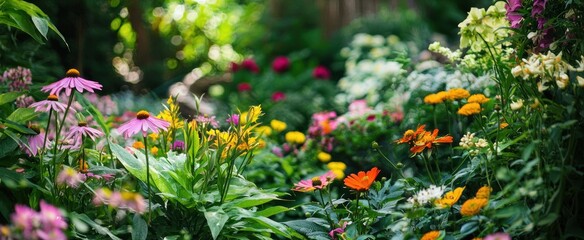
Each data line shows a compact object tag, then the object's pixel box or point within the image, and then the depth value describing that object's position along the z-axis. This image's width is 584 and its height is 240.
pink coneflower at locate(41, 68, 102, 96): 1.89
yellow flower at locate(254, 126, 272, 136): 3.58
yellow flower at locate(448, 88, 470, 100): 2.40
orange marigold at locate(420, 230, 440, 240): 1.72
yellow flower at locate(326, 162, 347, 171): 3.04
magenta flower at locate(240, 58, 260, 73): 6.85
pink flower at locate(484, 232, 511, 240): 1.37
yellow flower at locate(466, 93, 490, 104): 2.31
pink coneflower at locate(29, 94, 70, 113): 1.92
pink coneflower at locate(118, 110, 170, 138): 1.85
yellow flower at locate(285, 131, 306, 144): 3.43
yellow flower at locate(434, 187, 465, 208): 1.80
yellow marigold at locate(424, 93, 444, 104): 2.43
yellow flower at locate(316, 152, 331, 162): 3.26
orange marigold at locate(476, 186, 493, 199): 1.78
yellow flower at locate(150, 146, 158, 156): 2.63
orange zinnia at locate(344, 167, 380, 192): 1.99
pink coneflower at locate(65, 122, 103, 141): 2.04
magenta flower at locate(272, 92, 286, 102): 5.14
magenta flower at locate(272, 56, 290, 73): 6.91
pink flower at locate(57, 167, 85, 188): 1.76
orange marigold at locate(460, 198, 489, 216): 1.71
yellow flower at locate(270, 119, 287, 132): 3.55
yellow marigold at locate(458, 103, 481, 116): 2.25
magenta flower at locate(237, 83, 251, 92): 5.68
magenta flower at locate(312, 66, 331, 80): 6.46
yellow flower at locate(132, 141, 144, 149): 2.68
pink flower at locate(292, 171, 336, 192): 2.07
